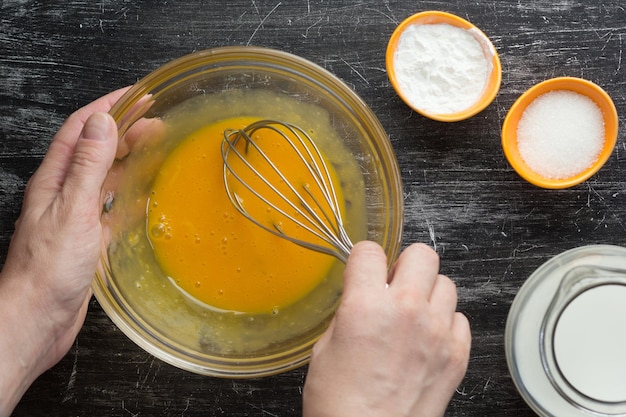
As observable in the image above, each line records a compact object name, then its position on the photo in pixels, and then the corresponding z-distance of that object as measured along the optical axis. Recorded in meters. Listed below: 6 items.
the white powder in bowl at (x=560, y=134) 1.19
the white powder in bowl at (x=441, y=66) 1.19
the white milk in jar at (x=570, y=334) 1.10
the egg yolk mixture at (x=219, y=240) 1.18
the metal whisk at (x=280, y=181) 1.15
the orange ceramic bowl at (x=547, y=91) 1.17
